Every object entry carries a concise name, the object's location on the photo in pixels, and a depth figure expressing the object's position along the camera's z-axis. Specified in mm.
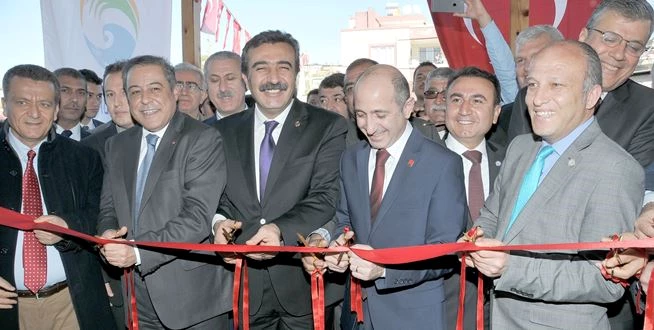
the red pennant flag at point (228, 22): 9056
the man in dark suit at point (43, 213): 3047
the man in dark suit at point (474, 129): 3100
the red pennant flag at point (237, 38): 9594
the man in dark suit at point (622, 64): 2719
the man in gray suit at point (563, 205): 2080
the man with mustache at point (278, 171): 3002
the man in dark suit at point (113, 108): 4102
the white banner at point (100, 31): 6312
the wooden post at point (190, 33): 6273
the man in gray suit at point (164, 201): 2854
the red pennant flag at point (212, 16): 8070
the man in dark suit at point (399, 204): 2582
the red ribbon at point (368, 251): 2037
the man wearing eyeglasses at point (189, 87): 5016
